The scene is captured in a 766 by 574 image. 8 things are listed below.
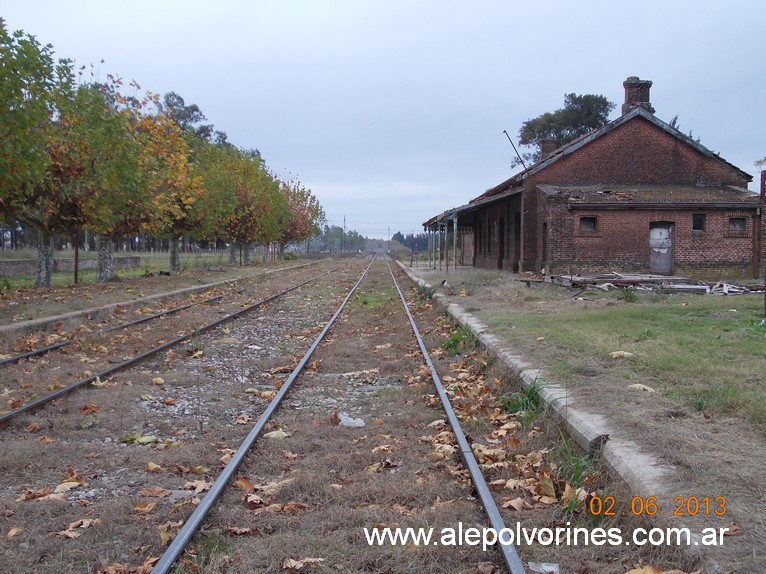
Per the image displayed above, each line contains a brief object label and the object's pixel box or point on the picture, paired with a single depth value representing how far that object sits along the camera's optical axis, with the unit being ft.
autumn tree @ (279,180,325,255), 213.69
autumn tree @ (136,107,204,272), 83.56
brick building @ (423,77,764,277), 79.41
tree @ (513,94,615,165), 207.00
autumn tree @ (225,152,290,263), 138.21
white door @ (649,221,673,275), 80.53
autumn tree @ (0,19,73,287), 41.86
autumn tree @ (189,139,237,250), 105.19
